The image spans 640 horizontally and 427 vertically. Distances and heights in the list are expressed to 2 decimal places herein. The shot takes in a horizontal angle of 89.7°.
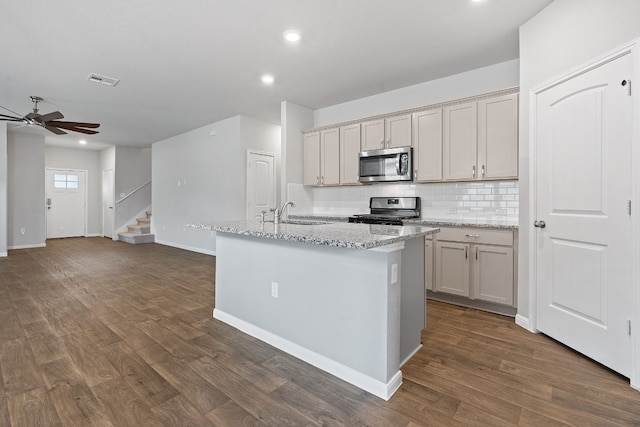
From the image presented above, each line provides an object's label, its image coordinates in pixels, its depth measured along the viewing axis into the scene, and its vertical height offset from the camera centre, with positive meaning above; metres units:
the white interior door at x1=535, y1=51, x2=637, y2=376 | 2.04 +0.00
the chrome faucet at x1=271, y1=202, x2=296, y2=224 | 2.79 -0.01
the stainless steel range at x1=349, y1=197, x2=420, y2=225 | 4.10 +0.03
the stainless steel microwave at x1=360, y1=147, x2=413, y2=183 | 4.00 +0.62
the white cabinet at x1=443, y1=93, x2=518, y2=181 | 3.26 +0.79
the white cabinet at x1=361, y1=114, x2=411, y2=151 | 4.05 +1.05
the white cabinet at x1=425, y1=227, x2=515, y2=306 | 3.08 -0.52
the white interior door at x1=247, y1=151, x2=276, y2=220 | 5.89 +0.56
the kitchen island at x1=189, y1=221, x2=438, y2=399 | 1.83 -0.55
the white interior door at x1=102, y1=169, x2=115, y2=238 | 9.05 +0.28
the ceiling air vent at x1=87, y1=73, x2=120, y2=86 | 3.90 +1.65
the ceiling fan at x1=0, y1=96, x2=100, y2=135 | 4.37 +1.28
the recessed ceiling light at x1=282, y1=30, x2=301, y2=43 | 2.98 +1.67
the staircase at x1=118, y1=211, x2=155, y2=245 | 8.13 -0.57
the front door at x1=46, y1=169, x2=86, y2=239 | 8.85 +0.24
